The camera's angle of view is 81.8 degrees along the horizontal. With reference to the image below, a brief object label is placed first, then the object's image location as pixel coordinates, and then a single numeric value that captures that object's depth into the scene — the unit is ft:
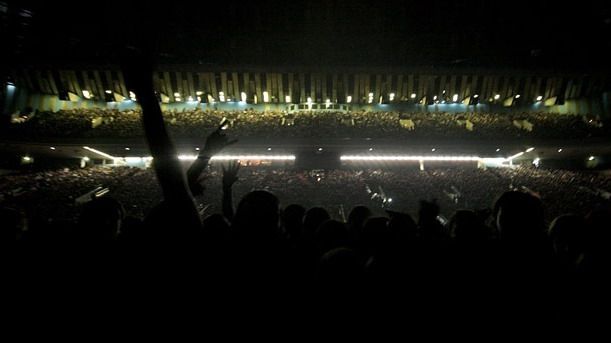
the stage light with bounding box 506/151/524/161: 67.32
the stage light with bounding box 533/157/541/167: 70.46
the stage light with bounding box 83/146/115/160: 62.72
